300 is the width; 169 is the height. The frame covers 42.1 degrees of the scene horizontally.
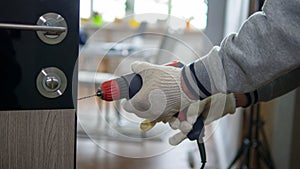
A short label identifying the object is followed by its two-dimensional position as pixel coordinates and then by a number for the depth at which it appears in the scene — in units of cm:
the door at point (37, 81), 70
